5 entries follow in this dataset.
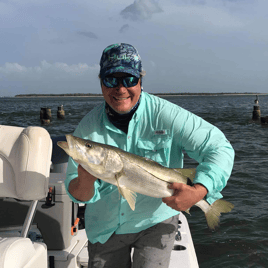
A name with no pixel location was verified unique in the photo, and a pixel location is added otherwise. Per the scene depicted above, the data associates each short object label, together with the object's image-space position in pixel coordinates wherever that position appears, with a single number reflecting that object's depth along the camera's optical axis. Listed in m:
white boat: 3.01
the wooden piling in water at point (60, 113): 41.59
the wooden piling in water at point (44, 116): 36.47
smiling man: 2.70
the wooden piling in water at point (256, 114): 35.84
